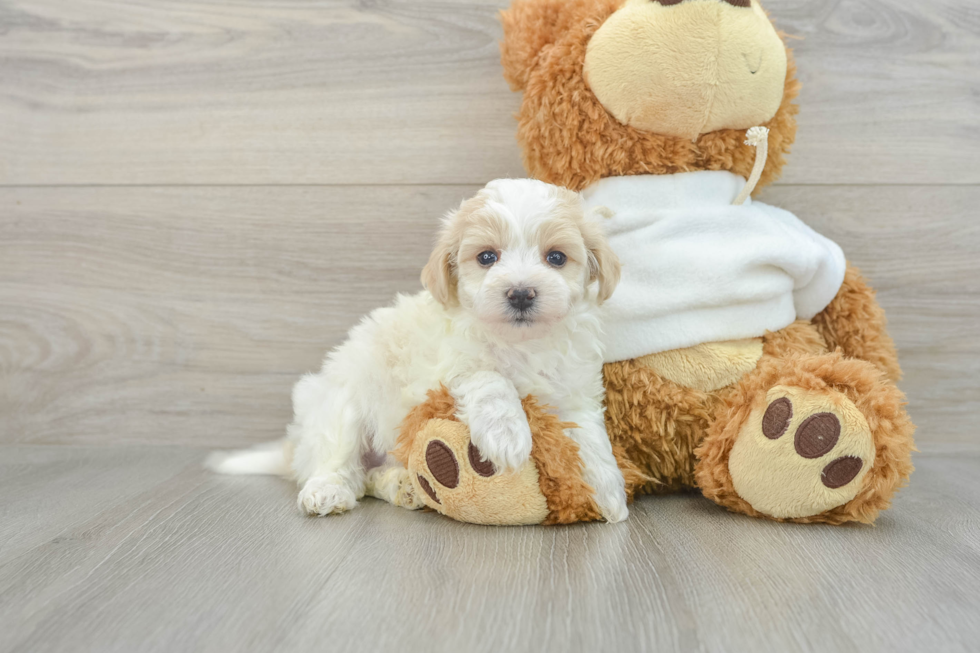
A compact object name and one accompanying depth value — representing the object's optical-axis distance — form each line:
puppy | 0.51
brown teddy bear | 0.52
